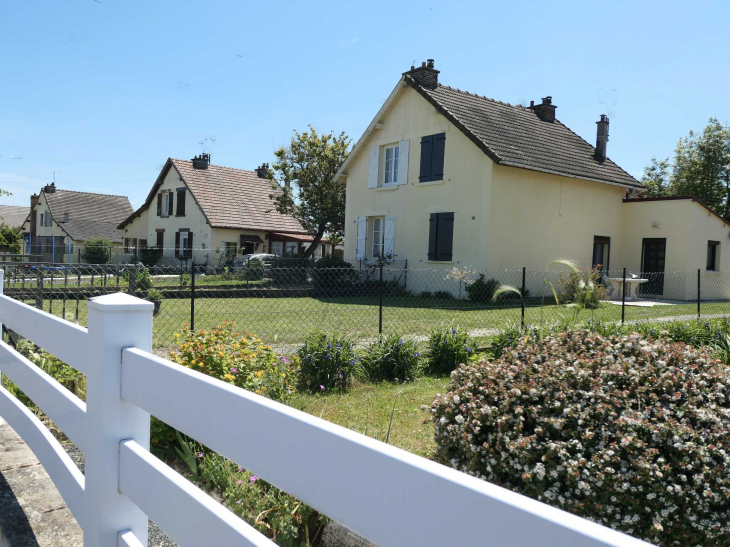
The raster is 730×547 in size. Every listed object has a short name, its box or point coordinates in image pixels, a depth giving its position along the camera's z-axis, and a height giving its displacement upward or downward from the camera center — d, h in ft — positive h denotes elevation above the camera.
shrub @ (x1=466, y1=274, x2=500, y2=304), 57.77 -2.96
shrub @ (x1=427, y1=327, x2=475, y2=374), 24.56 -3.92
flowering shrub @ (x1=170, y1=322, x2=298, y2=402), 14.51 -2.87
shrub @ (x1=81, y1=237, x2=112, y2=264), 113.74 -2.12
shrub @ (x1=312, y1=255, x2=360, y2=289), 67.56 -2.63
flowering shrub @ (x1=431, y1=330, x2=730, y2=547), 8.50 -2.76
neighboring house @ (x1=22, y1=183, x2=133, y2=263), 144.15 +5.97
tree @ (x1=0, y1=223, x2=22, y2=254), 138.25 -0.05
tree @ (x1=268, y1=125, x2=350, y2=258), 93.40 +13.01
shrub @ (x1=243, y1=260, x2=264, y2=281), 74.64 -3.10
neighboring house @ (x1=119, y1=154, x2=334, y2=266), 105.70 +6.22
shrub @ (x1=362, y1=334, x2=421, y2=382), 23.17 -4.20
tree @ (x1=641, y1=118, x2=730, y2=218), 120.06 +20.86
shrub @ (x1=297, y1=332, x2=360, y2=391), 21.20 -4.07
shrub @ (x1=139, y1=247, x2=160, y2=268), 109.60 -1.94
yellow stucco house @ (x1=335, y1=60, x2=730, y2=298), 61.31 +7.10
